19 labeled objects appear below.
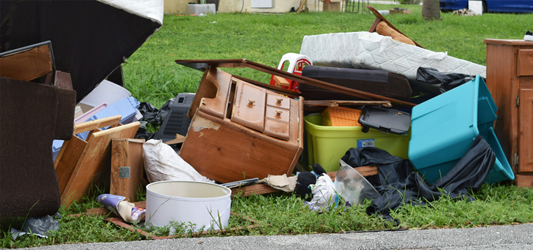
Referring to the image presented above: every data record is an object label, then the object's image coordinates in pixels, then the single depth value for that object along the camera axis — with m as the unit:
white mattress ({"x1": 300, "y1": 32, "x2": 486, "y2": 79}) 4.21
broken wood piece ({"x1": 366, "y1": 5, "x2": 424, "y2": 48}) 4.94
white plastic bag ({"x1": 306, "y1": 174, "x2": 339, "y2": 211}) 3.10
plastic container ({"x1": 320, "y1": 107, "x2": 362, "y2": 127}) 3.94
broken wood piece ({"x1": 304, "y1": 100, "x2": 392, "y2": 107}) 3.92
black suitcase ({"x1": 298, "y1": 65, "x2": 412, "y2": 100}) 4.09
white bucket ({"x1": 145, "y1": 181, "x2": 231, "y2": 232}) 2.59
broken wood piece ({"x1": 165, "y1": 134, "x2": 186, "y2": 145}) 3.79
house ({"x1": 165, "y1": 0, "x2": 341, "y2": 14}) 17.27
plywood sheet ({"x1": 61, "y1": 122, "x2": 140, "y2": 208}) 2.99
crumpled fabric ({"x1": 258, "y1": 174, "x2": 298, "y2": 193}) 3.27
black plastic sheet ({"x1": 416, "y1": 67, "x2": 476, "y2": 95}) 4.01
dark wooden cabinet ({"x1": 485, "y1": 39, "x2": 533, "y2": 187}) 3.50
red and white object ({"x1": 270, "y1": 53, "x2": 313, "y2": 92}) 5.07
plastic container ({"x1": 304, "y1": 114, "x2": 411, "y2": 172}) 3.82
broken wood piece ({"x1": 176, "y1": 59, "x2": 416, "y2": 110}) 3.61
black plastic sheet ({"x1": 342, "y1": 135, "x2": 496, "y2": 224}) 3.05
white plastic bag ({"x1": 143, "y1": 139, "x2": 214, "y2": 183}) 3.17
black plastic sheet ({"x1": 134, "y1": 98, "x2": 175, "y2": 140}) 4.64
